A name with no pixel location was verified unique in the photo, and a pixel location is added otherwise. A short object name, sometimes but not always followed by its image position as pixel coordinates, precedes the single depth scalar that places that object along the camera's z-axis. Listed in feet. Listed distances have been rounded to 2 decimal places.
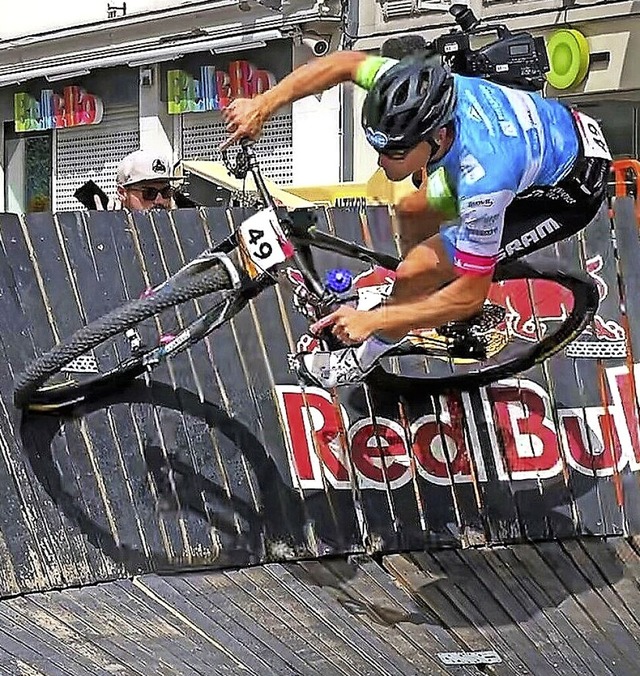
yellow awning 36.94
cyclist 16.15
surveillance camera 56.75
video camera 21.84
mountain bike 18.38
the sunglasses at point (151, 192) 25.31
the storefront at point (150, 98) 57.11
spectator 25.17
